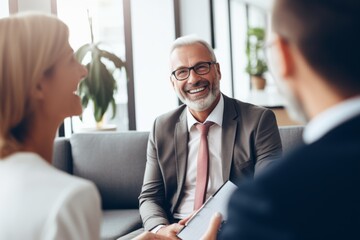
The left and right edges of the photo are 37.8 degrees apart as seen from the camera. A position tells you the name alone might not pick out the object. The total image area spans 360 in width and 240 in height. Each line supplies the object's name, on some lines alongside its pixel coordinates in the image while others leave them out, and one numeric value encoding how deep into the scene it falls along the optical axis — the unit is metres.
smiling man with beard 2.35
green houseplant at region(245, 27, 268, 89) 10.56
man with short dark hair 0.71
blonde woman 0.94
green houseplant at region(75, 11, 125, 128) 4.18
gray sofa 3.15
